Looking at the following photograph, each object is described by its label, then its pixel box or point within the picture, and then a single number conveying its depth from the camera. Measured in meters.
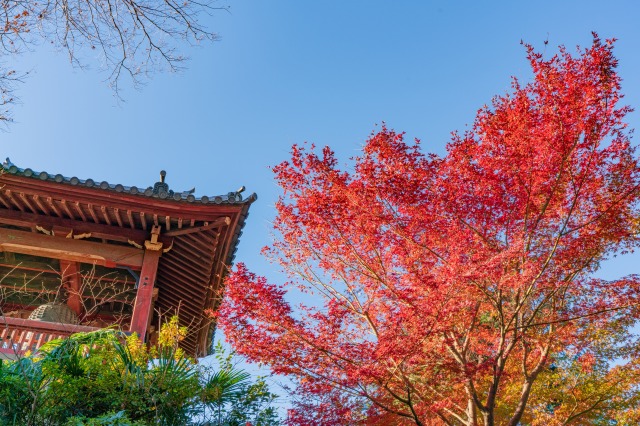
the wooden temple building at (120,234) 7.66
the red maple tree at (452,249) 6.19
